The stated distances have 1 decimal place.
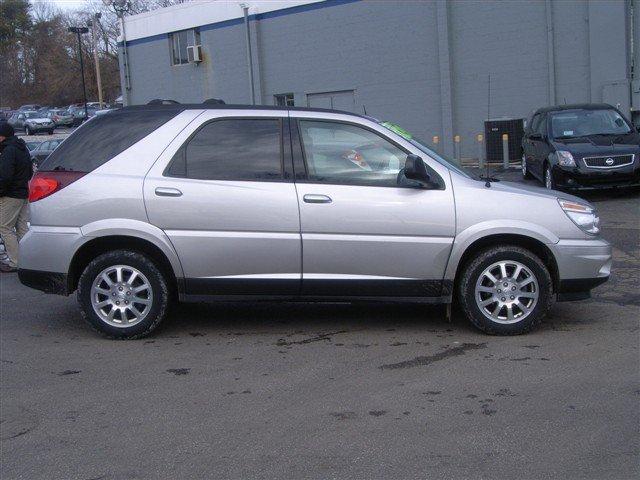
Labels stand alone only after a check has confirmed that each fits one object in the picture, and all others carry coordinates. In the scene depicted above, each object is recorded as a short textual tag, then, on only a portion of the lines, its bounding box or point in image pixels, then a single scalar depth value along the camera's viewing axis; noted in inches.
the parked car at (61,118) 2106.9
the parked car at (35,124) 2021.4
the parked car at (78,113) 2134.0
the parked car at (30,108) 2642.7
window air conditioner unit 1211.2
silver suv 250.1
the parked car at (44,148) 1027.3
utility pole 1645.2
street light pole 1665.8
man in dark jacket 381.3
